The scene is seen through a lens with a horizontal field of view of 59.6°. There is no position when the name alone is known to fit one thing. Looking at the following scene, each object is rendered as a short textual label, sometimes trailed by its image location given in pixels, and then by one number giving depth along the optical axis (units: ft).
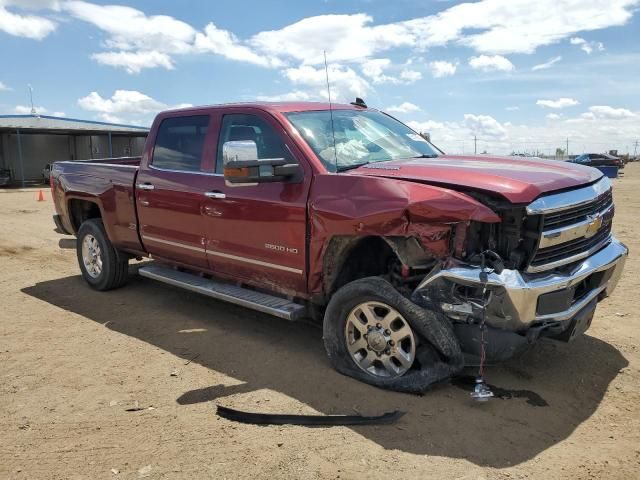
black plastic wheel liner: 11.19
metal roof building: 102.17
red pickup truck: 11.18
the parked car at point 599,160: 116.47
